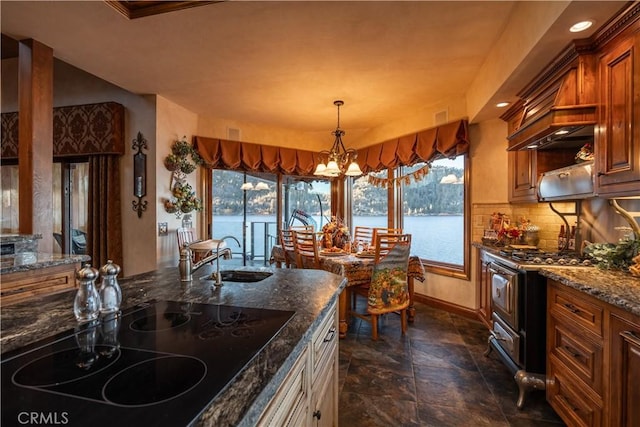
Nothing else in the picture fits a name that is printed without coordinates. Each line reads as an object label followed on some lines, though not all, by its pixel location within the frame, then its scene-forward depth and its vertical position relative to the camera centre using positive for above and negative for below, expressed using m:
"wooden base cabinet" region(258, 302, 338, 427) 0.84 -0.62
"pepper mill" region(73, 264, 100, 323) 0.99 -0.28
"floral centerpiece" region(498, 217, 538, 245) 2.80 -0.18
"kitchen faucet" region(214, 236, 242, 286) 1.50 -0.31
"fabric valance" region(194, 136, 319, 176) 4.30 +0.86
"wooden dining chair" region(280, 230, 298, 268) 3.56 -0.43
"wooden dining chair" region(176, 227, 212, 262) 3.68 -0.31
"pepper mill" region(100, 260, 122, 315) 1.06 -0.28
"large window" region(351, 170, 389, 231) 4.79 +0.15
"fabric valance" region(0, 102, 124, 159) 3.54 +1.00
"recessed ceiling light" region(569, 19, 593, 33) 1.66 +1.05
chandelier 3.48 +0.57
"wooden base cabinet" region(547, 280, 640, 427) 1.26 -0.73
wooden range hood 1.84 +0.76
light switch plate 3.58 -0.20
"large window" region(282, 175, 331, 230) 5.16 +0.19
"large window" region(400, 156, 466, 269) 3.80 +0.02
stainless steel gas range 1.92 -0.68
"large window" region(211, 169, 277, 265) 4.59 +0.02
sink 1.72 -0.37
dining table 3.00 -0.59
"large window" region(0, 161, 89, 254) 3.89 +0.06
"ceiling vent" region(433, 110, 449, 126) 3.68 +1.18
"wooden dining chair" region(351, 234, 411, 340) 2.90 -0.65
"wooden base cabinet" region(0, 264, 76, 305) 1.91 -0.48
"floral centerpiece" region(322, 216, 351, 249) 3.67 -0.29
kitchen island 0.62 -0.38
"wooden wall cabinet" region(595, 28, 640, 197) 1.52 +0.49
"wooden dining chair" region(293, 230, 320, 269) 3.17 -0.43
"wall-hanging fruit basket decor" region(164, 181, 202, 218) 3.71 +0.14
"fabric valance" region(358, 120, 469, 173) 3.54 +0.86
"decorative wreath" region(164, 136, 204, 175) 3.70 +0.67
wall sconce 3.56 +0.46
